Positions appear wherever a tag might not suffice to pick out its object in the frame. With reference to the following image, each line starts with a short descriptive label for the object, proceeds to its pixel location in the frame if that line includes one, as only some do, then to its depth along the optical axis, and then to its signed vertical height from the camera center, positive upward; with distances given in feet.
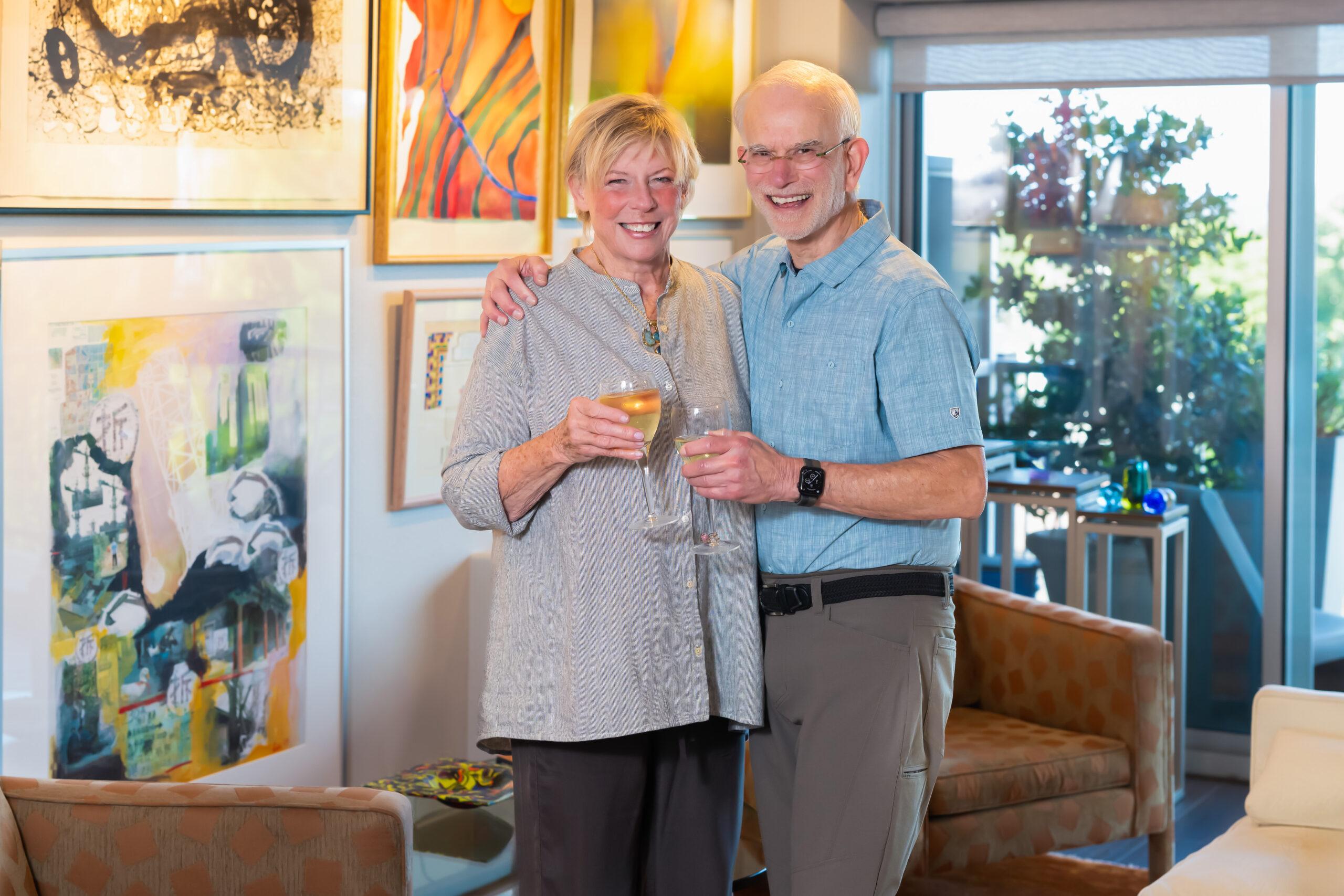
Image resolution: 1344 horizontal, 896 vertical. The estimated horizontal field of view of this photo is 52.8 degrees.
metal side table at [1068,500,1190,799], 13.64 -1.19
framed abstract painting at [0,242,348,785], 7.22 -0.50
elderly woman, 5.74 -0.66
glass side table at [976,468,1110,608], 14.08 -0.62
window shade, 12.91 +3.87
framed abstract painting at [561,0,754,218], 11.60 +3.41
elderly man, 5.84 -0.27
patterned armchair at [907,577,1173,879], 10.15 -2.45
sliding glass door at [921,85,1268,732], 13.98 +1.52
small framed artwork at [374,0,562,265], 9.55 +2.27
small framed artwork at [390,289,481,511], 9.94 +0.37
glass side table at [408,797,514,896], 8.54 -2.74
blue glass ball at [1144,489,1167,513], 13.65 -0.66
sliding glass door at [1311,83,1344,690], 13.48 +0.37
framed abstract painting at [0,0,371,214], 6.97 +1.85
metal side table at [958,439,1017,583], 15.02 -0.99
